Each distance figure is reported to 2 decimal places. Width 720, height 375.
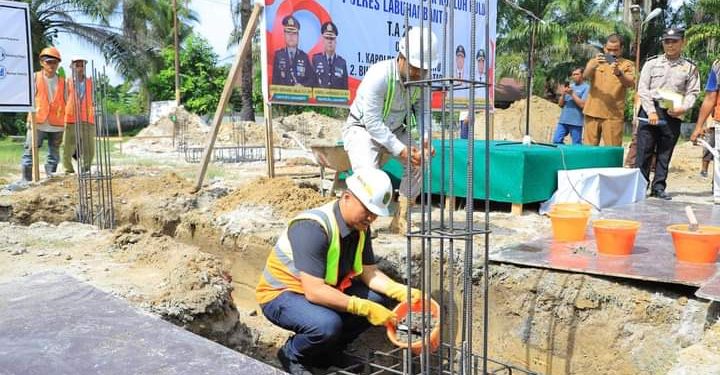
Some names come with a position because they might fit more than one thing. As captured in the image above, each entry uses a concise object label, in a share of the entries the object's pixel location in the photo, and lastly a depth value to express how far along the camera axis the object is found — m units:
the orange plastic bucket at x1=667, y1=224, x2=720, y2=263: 3.73
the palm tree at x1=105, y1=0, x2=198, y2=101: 24.20
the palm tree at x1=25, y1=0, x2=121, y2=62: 21.89
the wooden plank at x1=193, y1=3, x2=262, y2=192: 6.16
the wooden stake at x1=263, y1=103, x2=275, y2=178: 6.63
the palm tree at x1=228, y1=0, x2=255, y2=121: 20.22
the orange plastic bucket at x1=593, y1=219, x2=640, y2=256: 4.01
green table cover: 5.72
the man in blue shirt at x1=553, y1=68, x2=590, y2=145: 8.42
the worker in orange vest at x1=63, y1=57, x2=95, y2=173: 6.15
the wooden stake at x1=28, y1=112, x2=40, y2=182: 7.42
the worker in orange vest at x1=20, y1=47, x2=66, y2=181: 7.42
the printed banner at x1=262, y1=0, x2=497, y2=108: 6.47
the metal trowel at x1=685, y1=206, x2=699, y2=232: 3.55
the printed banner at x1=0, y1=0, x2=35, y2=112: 6.77
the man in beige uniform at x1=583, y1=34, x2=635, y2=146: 6.91
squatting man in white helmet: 3.12
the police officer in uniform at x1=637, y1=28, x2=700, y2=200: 6.22
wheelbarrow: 6.09
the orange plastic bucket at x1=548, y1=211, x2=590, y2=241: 4.50
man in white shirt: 4.09
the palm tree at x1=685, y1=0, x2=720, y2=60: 20.96
